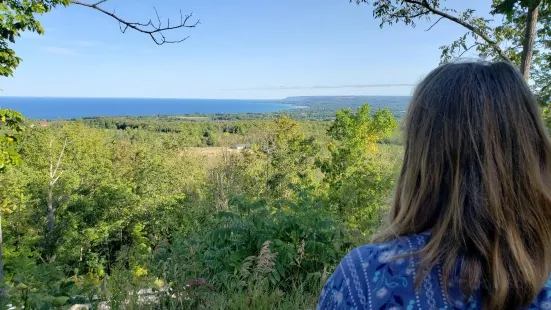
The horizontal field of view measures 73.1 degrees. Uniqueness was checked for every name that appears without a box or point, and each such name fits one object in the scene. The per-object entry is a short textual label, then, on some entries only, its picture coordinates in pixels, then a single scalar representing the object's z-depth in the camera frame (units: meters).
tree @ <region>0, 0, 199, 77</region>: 4.70
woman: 0.71
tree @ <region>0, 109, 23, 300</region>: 5.45
